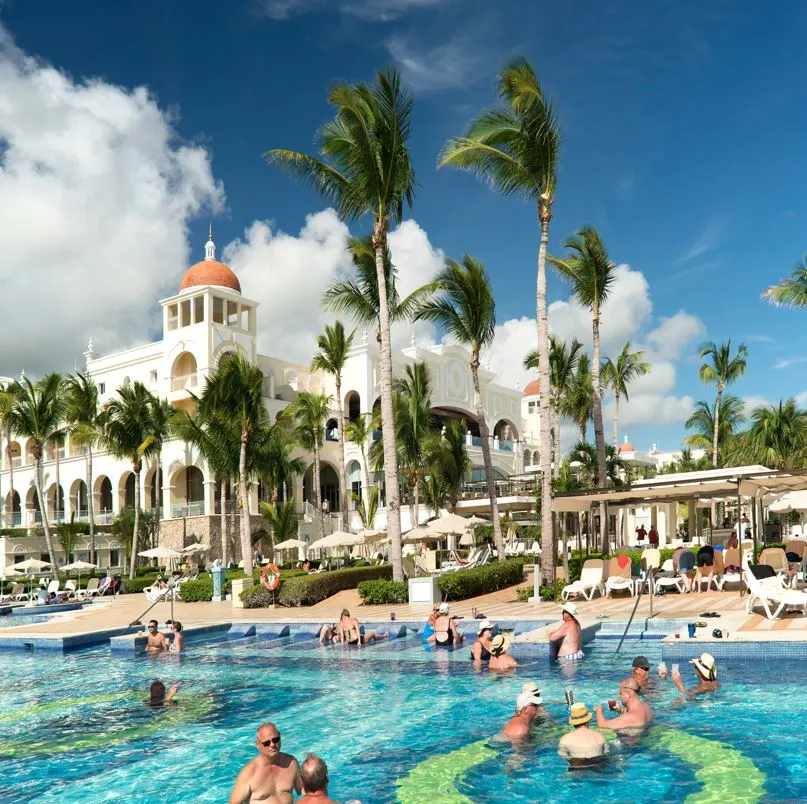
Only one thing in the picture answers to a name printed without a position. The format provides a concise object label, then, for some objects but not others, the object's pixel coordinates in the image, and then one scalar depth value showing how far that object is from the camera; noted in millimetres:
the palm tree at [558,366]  31220
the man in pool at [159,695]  11250
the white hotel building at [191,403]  41094
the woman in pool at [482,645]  12773
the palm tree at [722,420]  48469
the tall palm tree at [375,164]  19469
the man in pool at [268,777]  6031
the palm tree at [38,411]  35031
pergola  17031
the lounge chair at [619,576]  18031
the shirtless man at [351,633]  15300
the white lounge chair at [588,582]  17984
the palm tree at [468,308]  22734
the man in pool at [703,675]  9805
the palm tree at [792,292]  20484
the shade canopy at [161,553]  29770
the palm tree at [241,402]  26500
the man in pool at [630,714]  8234
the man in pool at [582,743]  7516
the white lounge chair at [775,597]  12883
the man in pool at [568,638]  12211
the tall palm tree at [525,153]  18281
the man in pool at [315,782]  5387
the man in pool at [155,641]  15884
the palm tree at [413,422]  34375
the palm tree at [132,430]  35219
